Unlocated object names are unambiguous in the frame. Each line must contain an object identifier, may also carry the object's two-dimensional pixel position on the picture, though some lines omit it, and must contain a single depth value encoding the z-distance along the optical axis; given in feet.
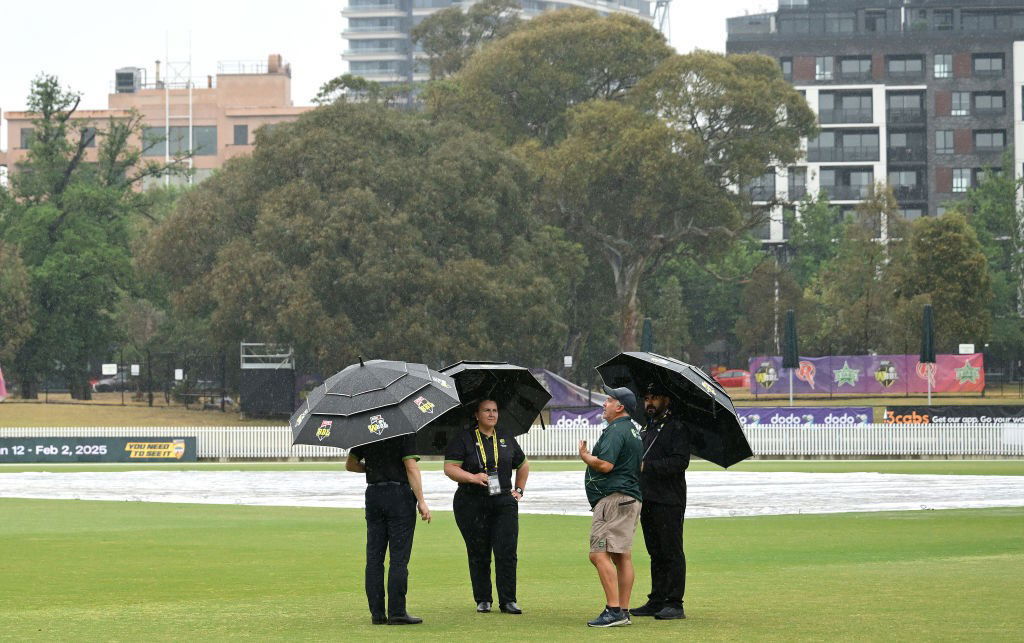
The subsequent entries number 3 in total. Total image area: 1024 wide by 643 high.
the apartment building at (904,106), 411.54
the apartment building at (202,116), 490.90
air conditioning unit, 516.73
